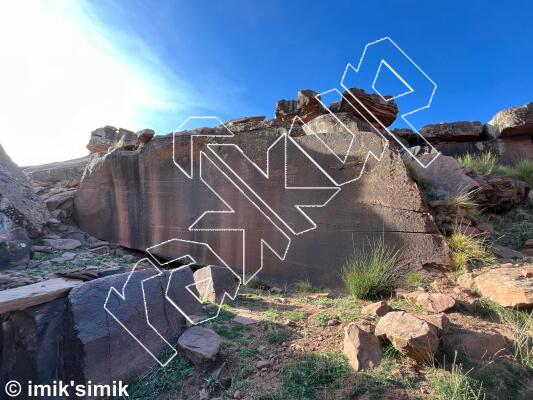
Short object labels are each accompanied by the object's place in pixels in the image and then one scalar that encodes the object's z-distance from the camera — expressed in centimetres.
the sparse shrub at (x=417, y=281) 429
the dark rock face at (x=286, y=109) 979
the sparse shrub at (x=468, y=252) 450
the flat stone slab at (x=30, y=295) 261
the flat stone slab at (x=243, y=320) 351
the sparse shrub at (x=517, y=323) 253
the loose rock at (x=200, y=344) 279
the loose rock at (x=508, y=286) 326
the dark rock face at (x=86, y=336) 259
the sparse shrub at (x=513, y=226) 553
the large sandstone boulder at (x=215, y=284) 428
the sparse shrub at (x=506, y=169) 785
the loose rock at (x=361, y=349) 245
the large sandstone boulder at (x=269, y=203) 498
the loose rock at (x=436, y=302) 334
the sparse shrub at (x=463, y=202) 527
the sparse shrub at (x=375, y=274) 418
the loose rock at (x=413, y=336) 239
